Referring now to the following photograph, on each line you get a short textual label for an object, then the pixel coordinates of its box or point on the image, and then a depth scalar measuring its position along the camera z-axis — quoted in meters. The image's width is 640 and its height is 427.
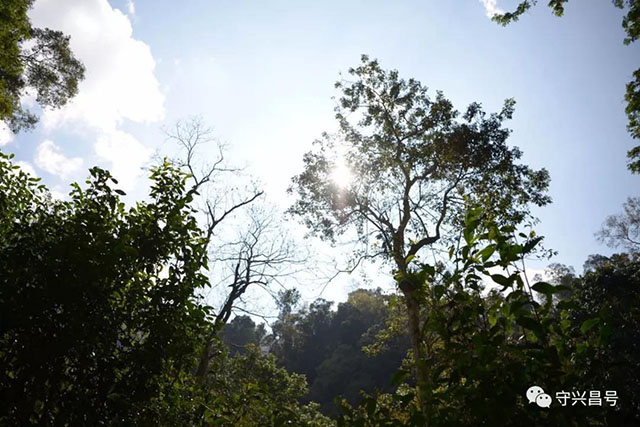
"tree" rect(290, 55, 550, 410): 12.20
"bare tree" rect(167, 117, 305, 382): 16.02
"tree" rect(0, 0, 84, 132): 14.93
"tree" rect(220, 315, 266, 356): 51.19
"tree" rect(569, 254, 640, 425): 15.58
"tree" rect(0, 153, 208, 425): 2.52
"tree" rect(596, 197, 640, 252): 28.61
